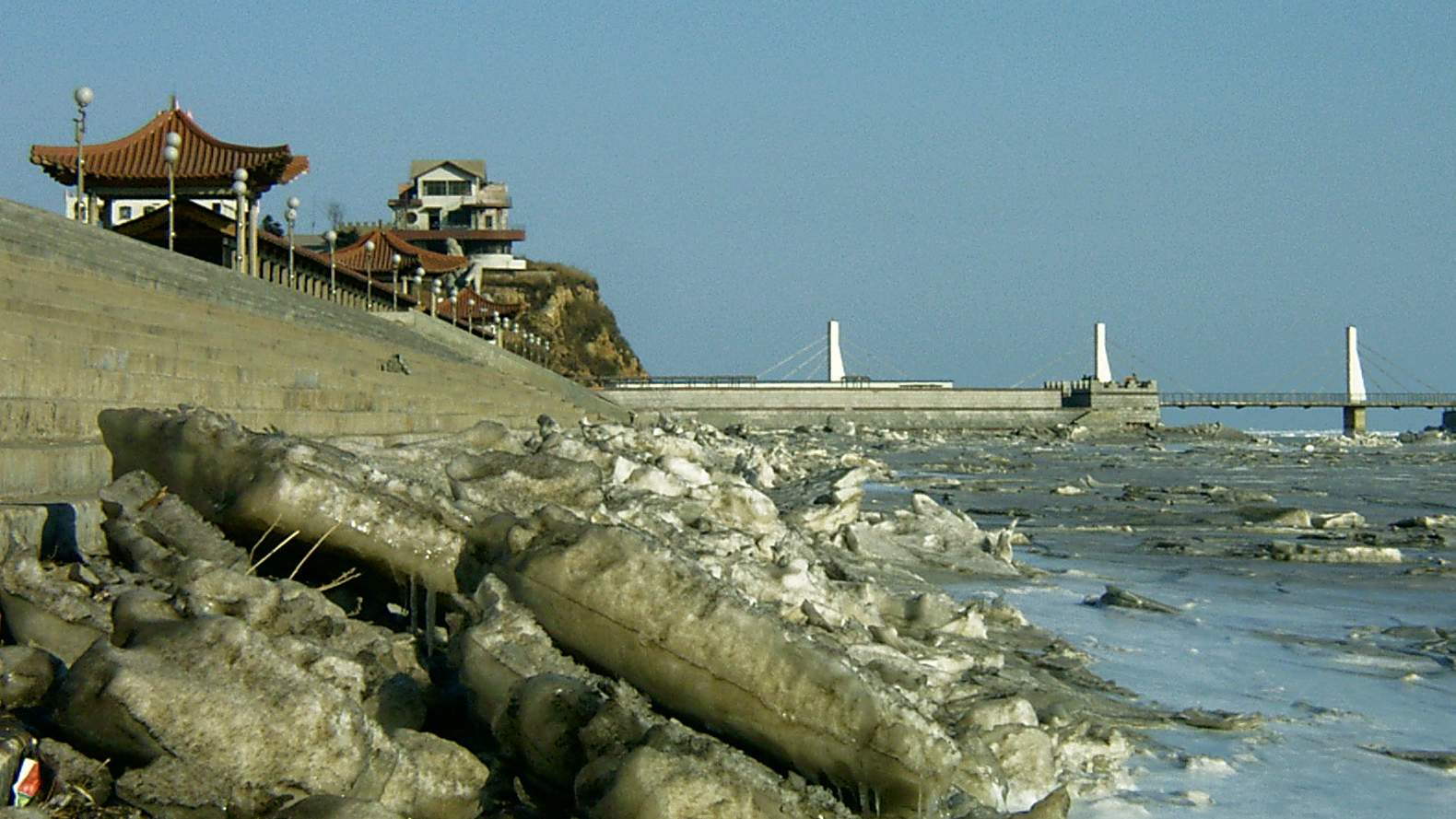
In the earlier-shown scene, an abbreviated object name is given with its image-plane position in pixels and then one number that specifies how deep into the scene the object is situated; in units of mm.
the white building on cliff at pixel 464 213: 178375
